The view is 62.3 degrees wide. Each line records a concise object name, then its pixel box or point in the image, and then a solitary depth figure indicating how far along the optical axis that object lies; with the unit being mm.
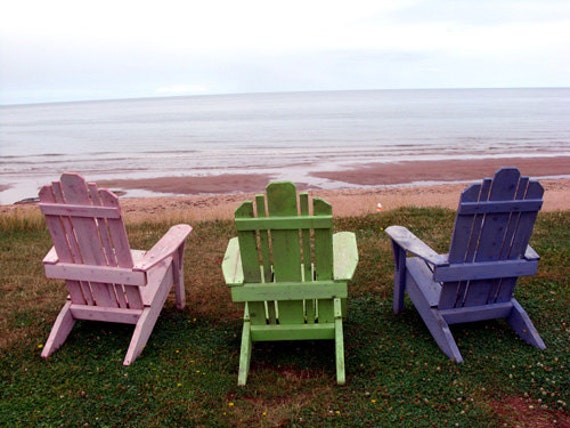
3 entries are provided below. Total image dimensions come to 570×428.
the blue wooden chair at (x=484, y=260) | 3318
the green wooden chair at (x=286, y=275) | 3115
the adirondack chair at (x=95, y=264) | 3402
